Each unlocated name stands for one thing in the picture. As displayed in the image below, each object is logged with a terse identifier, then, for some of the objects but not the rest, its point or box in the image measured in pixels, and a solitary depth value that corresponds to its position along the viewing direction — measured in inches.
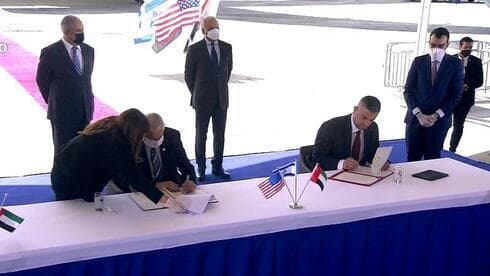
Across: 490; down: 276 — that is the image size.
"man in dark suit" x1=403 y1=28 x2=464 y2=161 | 207.0
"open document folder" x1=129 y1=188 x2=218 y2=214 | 132.3
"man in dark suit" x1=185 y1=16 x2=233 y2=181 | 224.4
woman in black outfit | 130.5
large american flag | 392.0
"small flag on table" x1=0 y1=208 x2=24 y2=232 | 113.2
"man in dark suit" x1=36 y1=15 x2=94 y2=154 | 205.3
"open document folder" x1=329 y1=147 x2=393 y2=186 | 156.4
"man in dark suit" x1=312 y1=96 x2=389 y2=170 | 165.8
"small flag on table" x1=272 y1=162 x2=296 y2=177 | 137.4
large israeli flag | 415.5
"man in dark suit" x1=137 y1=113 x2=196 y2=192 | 145.0
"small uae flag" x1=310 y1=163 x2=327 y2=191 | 139.3
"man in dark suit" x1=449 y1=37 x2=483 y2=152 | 275.3
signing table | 116.4
